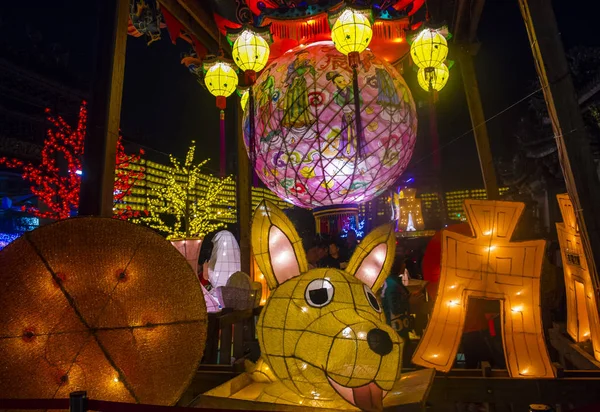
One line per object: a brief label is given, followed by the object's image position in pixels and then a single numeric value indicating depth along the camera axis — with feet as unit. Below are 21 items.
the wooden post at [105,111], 10.70
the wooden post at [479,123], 18.94
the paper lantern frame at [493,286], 9.52
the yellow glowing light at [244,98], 16.22
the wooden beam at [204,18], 16.55
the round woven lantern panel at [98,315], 5.59
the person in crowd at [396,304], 15.15
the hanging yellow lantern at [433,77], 14.85
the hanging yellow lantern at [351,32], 11.01
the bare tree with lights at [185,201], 52.54
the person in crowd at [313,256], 14.57
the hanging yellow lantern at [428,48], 13.66
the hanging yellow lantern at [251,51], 12.97
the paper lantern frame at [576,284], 9.86
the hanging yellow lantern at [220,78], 15.62
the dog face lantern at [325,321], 6.00
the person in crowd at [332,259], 13.43
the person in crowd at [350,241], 16.43
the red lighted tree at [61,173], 45.44
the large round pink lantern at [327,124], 11.35
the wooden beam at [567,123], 9.09
